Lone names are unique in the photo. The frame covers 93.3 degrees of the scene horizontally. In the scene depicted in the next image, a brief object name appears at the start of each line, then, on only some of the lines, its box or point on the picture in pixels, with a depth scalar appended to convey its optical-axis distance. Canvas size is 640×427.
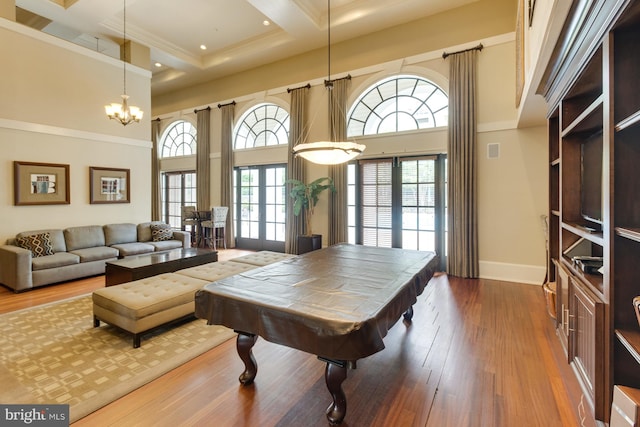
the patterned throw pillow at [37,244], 4.77
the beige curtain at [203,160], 8.50
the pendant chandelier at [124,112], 5.34
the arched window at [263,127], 7.54
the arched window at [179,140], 9.15
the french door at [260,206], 7.59
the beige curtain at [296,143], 6.90
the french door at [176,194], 9.17
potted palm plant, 6.42
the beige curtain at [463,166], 5.11
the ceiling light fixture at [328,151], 3.19
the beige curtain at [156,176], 9.59
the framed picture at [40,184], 5.12
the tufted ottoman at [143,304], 2.73
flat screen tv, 2.51
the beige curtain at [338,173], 6.30
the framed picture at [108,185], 6.15
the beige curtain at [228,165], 8.05
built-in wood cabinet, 1.58
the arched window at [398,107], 5.61
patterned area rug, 2.08
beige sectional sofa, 4.35
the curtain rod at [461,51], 5.06
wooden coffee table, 3.95
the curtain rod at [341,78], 6.29
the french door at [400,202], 5.49
